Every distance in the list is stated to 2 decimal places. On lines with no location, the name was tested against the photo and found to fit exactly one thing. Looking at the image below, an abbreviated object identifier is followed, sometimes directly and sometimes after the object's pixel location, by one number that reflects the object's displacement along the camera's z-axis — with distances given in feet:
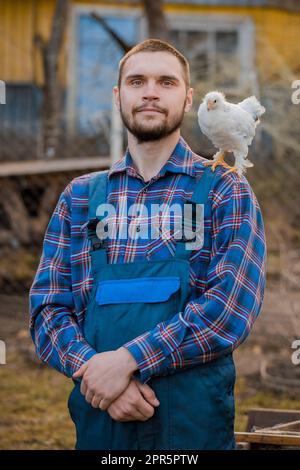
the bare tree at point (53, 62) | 32.09
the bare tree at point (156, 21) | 25.39
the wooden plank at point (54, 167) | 23.88
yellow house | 44.62
